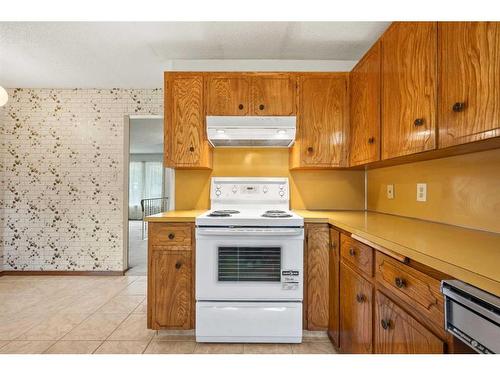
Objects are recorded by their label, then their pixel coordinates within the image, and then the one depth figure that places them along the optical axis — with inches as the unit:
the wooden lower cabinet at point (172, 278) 80.5
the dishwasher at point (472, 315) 24.5
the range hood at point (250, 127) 91.9
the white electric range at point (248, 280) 77.3
